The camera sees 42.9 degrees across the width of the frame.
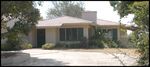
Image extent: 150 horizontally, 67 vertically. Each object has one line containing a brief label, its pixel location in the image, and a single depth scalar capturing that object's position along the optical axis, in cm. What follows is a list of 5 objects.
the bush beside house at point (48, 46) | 1767
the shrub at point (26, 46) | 1742
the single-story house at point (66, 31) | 1875
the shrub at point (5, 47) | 1617
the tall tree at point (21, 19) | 1102
